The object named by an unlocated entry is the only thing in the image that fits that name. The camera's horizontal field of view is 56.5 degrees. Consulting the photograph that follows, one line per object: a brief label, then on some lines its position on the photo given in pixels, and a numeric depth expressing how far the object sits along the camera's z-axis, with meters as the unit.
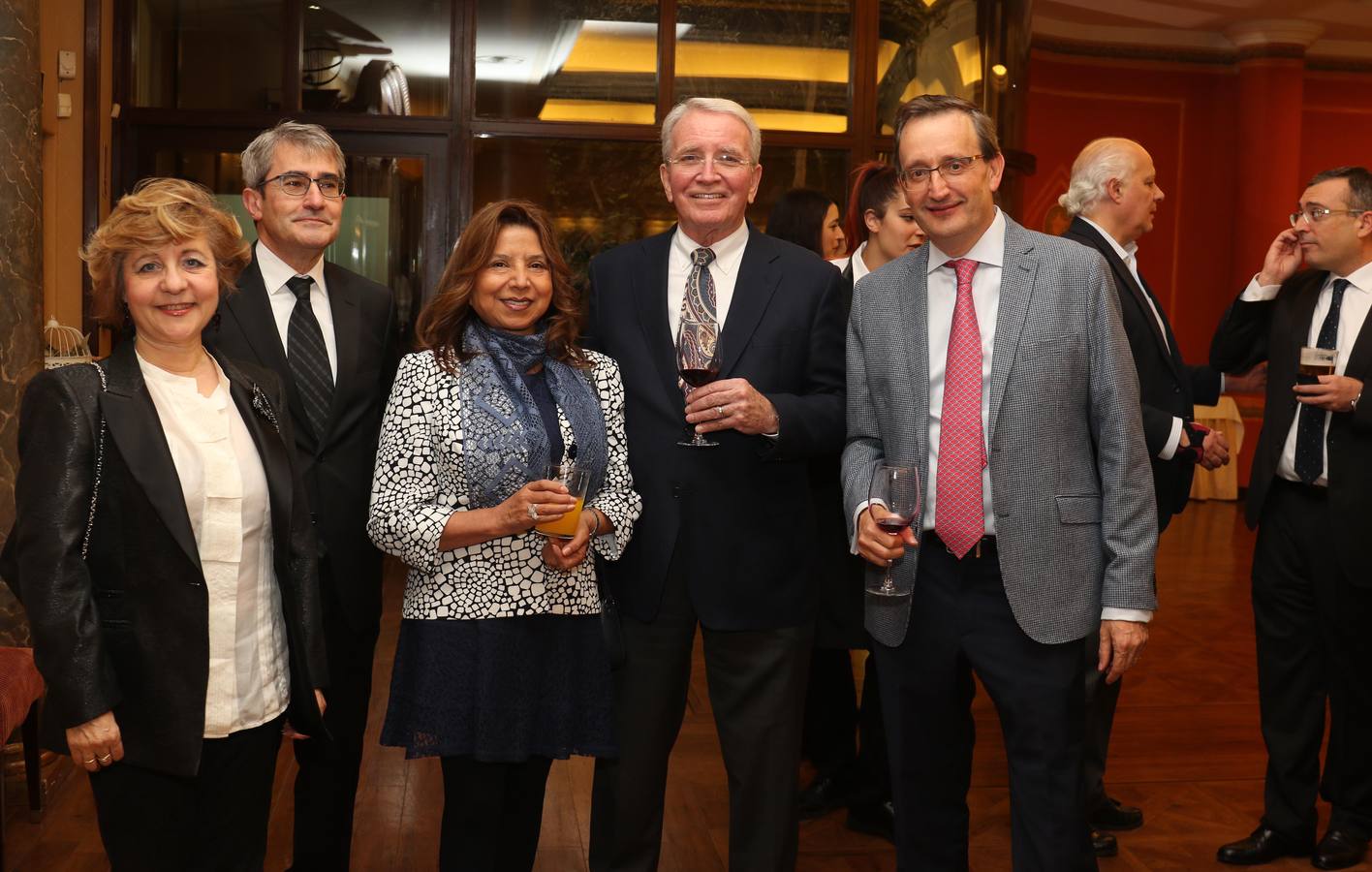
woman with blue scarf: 2.43
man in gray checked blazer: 2.40
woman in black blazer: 2.00
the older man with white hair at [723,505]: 2.66
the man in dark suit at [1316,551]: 3.44
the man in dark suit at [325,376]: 2.82
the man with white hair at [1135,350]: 3.39
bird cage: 4.59
